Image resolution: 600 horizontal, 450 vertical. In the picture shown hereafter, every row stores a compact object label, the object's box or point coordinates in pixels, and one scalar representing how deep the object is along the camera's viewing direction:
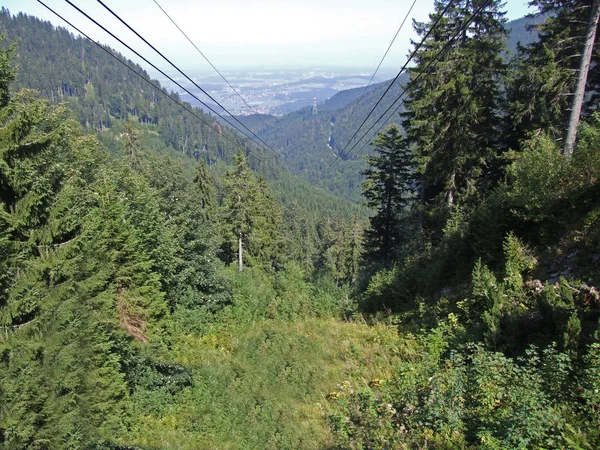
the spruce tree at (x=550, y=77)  13.39
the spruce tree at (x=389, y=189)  21.77
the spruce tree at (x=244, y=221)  28.62
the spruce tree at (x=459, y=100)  14.98
